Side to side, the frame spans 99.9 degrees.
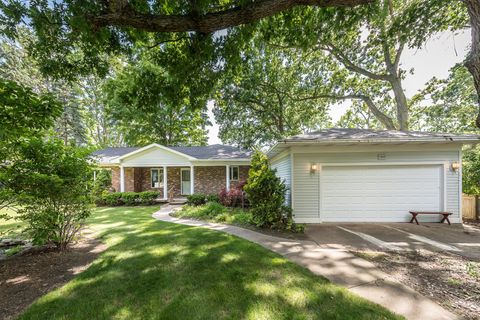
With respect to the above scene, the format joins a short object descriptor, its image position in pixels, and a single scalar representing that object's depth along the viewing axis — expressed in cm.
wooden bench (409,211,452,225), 683
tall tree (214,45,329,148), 1330
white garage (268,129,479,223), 712
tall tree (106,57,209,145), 546
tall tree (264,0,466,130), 524
